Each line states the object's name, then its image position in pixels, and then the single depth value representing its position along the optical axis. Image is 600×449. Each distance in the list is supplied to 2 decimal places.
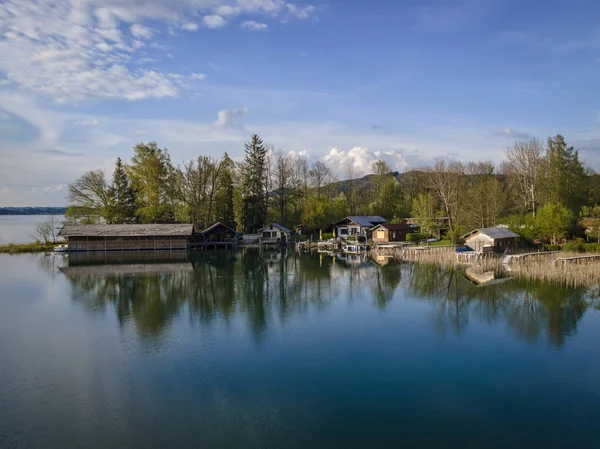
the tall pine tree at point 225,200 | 61.72
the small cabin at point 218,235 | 55.36
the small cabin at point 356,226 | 54.56
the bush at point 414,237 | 50.16
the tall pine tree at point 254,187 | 63.09
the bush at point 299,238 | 58.97
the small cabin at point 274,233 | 57.19
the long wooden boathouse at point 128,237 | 49.88
